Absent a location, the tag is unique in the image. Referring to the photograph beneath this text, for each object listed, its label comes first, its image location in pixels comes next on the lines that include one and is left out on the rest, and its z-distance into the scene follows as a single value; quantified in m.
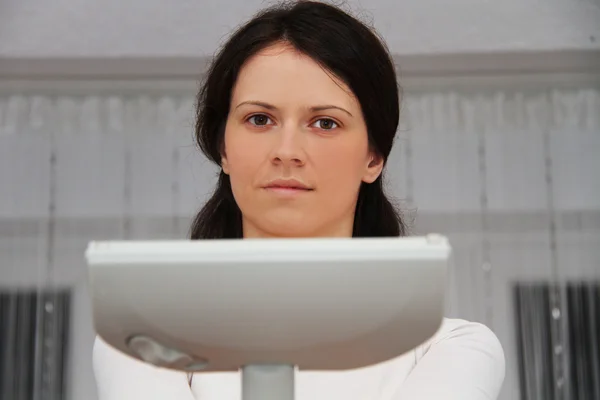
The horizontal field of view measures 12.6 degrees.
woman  2.42
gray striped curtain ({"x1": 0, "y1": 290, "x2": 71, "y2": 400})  8.52
